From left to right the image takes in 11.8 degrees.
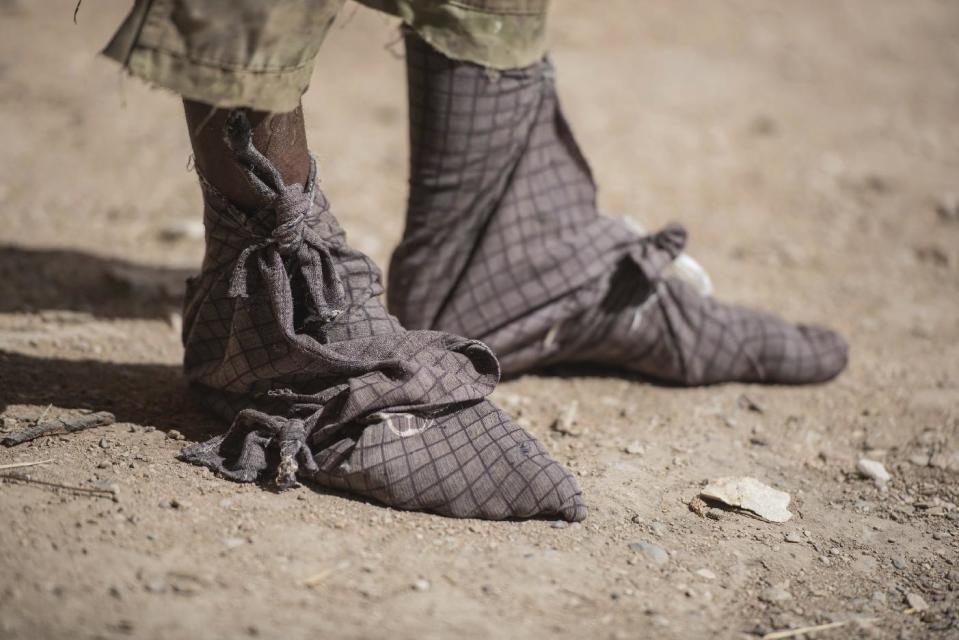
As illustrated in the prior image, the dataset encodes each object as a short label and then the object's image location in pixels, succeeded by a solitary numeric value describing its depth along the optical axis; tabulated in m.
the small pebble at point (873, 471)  2.86
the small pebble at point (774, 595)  2.71
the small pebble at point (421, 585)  2.68
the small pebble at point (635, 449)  2.86
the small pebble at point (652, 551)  2.73
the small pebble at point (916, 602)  2.72
